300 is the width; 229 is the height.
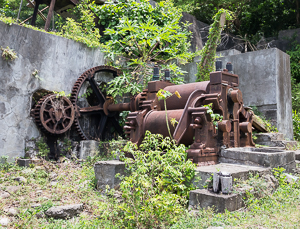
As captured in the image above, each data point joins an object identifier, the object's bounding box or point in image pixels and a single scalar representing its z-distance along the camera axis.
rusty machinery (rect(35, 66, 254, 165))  5.03
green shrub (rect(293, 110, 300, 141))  9.55
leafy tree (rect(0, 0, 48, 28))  15.91
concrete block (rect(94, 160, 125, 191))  5.29
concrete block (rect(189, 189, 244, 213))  3.70
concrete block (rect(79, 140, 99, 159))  7.75
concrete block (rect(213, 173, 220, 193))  3.93
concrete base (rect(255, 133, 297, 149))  7.03
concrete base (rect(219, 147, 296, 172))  4.79
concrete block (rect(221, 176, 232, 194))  3.87
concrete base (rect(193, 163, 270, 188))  4.22
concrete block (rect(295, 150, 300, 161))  6.50
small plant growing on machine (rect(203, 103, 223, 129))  4.95
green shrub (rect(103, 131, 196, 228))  3.63
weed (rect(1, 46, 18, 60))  6.78
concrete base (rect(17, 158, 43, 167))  6.72
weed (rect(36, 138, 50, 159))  7.32
